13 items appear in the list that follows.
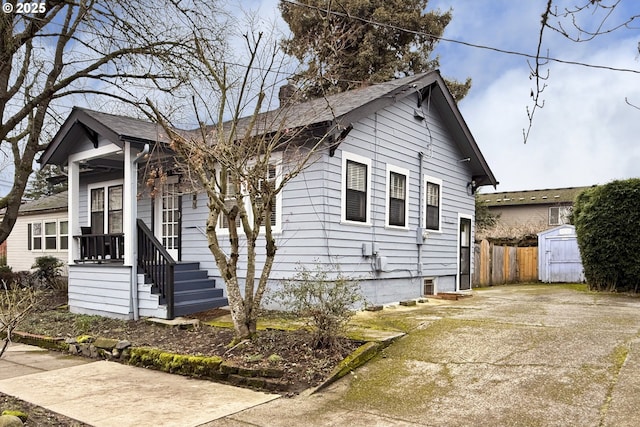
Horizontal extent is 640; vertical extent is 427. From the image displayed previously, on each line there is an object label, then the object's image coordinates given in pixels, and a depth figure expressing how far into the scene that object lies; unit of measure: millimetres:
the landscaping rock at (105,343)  7351
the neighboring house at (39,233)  17705
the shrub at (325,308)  6352
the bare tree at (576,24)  2307
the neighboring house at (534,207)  31109
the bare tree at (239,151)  6582
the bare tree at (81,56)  9516
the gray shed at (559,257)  17484
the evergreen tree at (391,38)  21125
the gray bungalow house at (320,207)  9288
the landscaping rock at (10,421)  4055
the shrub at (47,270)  15210
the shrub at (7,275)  16448
